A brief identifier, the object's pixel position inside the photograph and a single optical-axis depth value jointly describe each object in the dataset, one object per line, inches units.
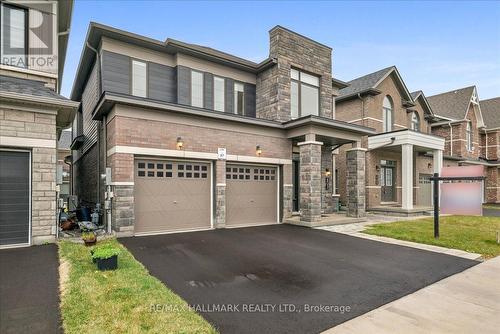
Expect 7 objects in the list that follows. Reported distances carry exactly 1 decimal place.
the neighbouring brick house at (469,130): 1027.3
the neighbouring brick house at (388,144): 662.5
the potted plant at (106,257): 217.3
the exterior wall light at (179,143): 400.2
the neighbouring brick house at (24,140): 292.0
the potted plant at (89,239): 302.0
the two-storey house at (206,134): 381.1
